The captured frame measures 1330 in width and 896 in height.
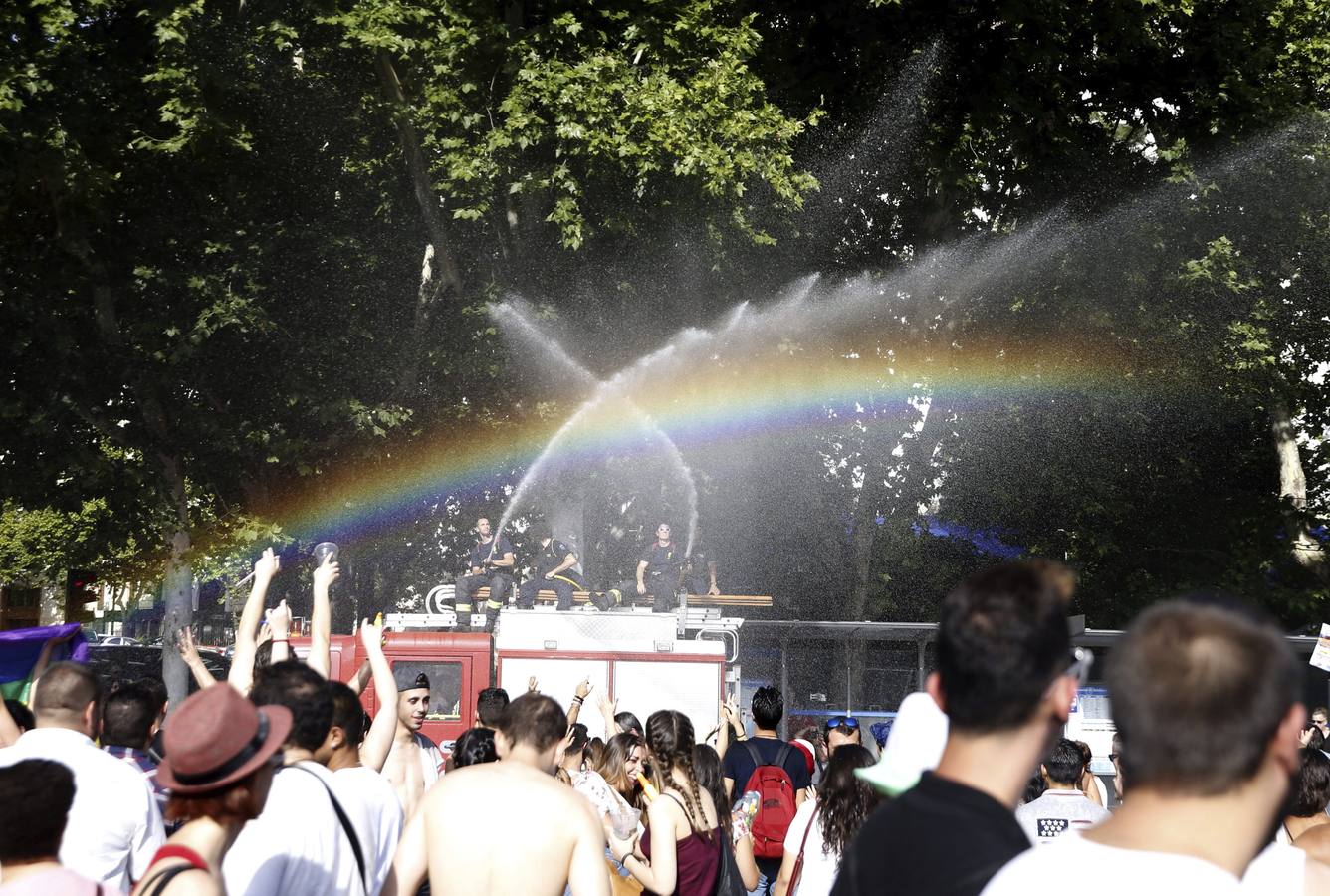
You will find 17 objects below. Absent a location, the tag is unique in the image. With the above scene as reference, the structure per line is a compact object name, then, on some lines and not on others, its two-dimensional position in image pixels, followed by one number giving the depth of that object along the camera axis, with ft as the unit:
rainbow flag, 41.16
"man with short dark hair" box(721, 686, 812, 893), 29.43
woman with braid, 19.81
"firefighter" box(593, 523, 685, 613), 58.54
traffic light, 58.70
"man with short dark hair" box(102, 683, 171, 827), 20.22
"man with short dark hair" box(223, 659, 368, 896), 13.35
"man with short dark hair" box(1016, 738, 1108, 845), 22.35
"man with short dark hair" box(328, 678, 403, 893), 15.60
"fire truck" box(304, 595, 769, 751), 51.93
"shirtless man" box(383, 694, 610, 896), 15.26
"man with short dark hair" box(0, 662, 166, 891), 15.48
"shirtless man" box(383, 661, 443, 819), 22.40
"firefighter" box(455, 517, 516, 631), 55.26
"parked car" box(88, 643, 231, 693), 81.00
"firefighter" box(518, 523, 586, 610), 55.26
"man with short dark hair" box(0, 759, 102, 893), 11.78
